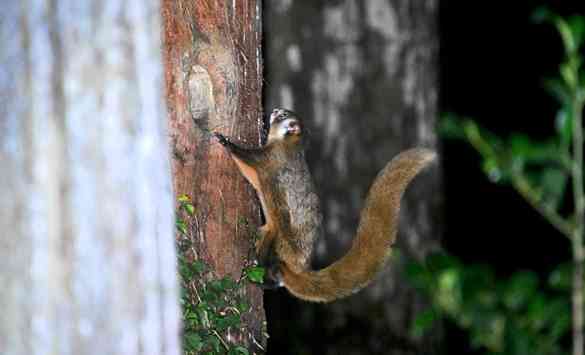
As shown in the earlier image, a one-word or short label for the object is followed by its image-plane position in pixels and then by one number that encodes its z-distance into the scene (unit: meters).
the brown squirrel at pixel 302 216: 7.41
